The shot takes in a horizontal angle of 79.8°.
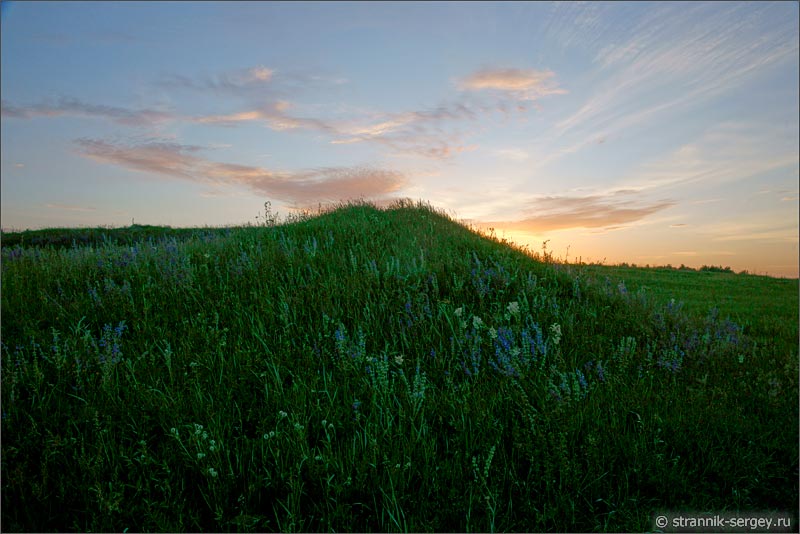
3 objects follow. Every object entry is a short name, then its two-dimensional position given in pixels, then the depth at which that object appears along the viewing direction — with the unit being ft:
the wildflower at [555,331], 17.13
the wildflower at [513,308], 19.02
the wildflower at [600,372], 15.29
